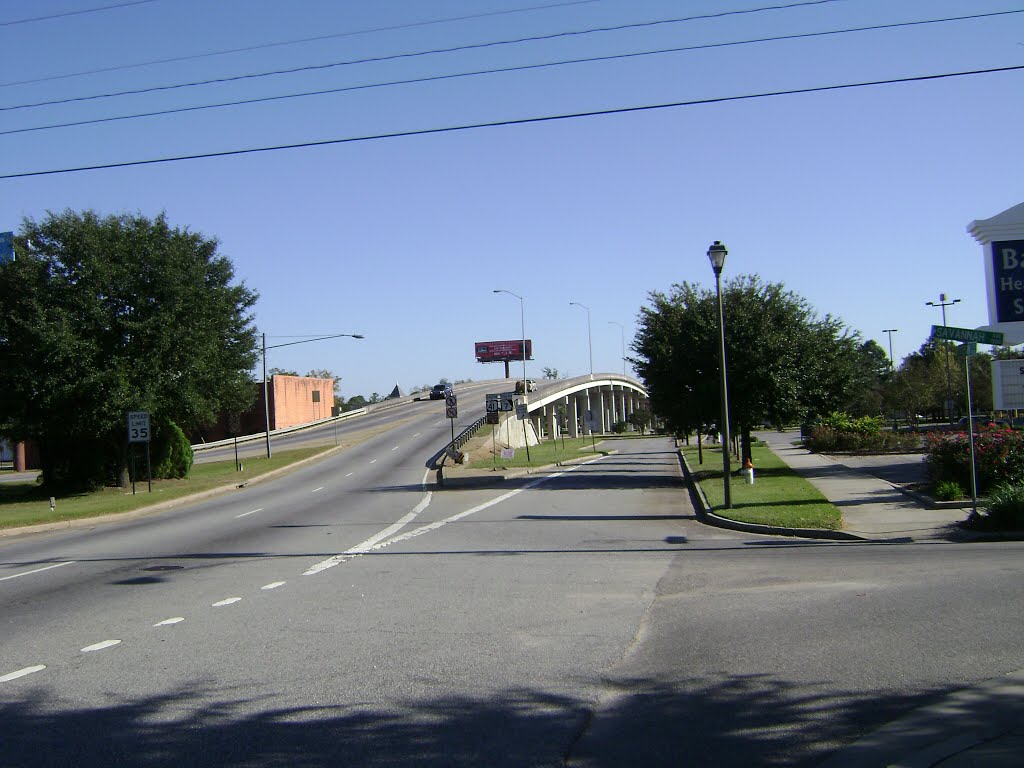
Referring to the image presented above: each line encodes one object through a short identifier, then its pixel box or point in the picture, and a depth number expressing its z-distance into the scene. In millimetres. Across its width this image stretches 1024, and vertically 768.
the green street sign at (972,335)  16234
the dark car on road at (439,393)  96438
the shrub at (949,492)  19078
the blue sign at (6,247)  19516
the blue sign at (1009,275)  18141
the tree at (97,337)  31797
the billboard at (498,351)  154500
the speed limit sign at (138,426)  30469
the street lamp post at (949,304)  49188
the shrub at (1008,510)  14914
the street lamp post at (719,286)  20125
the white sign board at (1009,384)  23391
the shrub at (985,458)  19562
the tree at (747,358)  28516
